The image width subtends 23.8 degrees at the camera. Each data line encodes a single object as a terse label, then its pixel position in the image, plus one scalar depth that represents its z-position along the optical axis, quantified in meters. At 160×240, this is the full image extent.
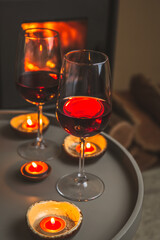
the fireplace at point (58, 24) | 1.82
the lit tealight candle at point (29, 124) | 1.01
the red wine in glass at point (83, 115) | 0.74
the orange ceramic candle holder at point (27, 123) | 0.99
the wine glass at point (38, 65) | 0.87
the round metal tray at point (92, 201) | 0.70
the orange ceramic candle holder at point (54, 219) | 0.66
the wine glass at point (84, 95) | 0.72
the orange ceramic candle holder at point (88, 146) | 0.90
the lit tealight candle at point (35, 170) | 0.82
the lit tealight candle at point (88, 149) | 0.92
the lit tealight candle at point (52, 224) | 0.68
